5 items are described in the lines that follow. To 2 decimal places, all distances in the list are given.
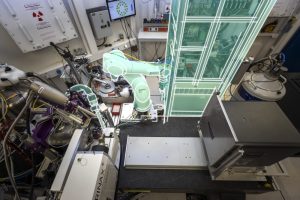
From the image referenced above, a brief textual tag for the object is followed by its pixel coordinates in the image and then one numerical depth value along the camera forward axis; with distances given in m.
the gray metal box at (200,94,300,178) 0.79
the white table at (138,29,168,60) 2.09
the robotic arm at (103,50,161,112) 1.11
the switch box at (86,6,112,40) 1.74
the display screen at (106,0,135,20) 1.80
